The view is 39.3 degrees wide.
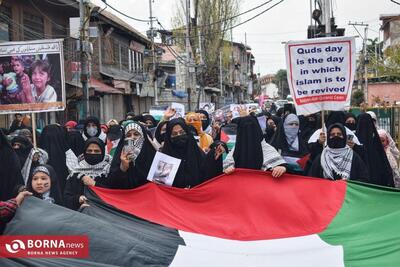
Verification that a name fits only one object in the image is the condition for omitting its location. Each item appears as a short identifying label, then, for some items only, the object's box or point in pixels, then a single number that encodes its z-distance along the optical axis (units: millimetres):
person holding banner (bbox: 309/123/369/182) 5512
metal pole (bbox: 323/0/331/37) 12184
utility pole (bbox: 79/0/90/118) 16906
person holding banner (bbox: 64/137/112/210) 5191
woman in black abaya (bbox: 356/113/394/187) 6438
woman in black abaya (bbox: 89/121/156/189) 5262
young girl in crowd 4781
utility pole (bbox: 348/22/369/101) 41156
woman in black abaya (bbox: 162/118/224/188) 5613
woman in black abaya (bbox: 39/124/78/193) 6875
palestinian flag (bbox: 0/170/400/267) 3953
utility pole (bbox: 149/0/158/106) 28345
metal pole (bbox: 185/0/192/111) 25625
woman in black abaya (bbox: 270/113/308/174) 7205
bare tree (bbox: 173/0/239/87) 34594
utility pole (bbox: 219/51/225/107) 47969
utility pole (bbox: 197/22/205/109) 33128
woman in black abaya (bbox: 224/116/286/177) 5590
